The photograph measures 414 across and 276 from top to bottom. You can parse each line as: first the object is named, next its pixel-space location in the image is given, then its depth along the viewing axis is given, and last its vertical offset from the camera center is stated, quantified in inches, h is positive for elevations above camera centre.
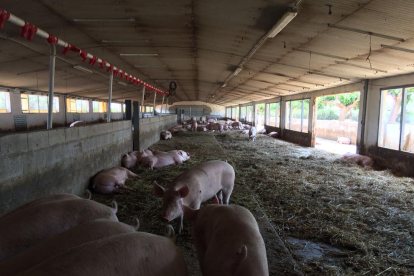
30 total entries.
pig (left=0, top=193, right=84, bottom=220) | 108.2 -39.7
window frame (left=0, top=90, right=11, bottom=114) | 520.1 +15.4
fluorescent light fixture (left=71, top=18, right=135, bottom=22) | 241.6 +84.6
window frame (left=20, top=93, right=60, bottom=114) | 567.0 +4.3
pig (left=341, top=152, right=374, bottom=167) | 356.8 -65.5
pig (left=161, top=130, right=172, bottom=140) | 595.5 -56.0
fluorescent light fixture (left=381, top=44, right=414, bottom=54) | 219.9 +54.2
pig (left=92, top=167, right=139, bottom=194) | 207.5 -58.6
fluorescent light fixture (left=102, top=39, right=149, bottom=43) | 315.6 +85.0
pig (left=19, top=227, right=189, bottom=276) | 54.1 -33.7
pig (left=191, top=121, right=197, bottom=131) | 823.7 -50.1
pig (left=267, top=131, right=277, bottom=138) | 782.5 -65.6
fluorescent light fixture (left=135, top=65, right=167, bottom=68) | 497.7 +86.0
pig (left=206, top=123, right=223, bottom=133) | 851.0 -49.5
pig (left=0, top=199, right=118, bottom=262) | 82.6 -39.6
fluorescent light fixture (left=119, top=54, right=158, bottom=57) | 395.4 +85.1
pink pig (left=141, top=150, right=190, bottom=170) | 290.6 -56.3
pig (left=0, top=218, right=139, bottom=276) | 63.7 -37.6
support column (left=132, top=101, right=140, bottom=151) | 378.8 -21.8
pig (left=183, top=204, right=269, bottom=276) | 70.0 -40.0
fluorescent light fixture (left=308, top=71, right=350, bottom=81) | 375.8 +54.9
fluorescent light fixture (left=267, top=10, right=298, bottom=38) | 177.5 +66.5
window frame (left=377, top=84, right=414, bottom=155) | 321.7 -2.4
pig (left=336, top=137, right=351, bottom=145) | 711.1 -76.4
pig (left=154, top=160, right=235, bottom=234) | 133.1 -44.9
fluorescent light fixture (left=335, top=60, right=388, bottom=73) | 297.1 +54.5
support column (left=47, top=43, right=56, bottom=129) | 189.2 +22.9
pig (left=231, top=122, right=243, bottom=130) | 973.2 -49.1
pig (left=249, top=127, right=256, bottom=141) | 641.0 -54.1
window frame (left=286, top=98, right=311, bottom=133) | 722.2 +0.6
